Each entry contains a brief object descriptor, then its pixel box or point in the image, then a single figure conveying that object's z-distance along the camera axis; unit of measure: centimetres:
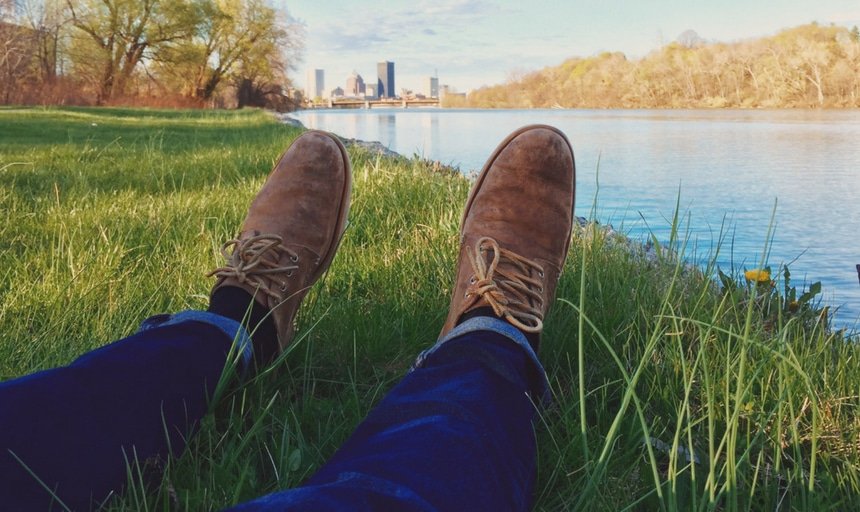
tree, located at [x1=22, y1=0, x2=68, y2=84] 2242
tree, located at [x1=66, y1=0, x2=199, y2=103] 2672
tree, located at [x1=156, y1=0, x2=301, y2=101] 2947
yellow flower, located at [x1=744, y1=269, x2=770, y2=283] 151
